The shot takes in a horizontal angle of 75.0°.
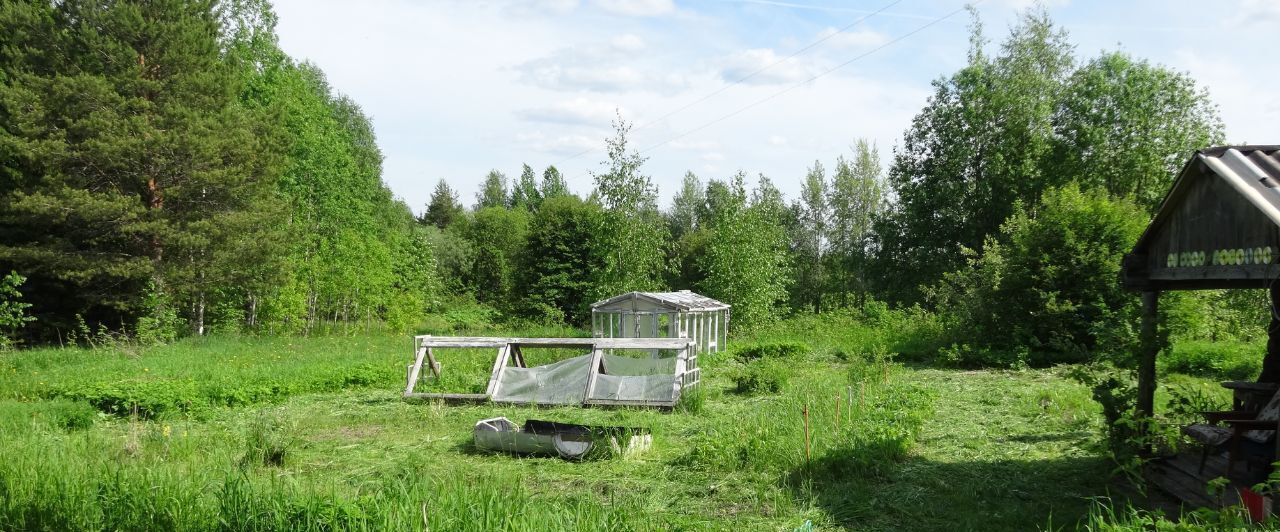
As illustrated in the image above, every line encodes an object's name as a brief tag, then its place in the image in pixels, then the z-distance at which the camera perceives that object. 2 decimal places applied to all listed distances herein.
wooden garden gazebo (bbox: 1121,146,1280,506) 5.73
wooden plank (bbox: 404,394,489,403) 14.04
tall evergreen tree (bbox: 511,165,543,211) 65.88
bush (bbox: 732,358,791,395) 14.44
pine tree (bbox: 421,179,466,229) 69.50
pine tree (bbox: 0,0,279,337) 21.55
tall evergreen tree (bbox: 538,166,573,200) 63.18
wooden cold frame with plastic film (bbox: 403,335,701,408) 13.48
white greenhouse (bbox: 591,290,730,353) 22.28
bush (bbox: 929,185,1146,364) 18.25
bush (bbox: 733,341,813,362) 20.80
